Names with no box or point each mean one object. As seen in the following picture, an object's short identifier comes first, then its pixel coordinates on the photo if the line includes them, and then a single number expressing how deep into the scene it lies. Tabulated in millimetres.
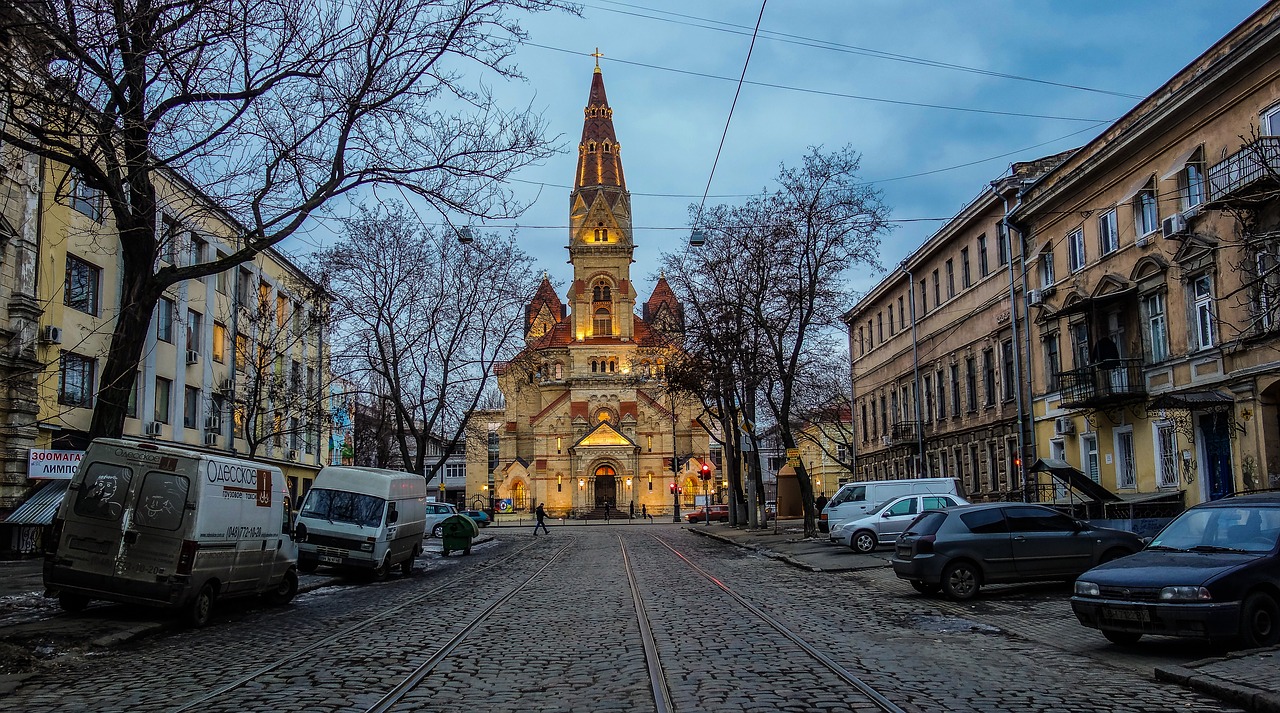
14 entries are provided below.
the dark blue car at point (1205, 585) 9797
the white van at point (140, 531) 13406
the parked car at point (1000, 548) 16094
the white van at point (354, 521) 21953
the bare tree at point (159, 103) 10883
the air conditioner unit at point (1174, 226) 23234
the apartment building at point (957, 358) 33344
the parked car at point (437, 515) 42594
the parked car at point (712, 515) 66125
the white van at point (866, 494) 29344
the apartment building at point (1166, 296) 20625
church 88438
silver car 26938
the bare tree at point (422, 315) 34594
